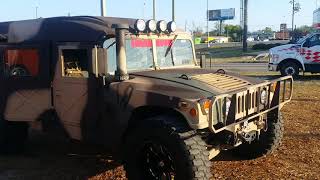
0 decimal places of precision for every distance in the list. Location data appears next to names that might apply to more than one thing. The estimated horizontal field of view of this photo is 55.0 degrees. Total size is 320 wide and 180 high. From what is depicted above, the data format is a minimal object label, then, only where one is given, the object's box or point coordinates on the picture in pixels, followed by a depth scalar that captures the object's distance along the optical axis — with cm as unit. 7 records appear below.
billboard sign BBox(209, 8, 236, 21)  7029
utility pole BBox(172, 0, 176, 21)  1506
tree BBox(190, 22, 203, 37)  7297
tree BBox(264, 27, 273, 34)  9336
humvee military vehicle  309
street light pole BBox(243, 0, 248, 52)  2711
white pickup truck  1160
